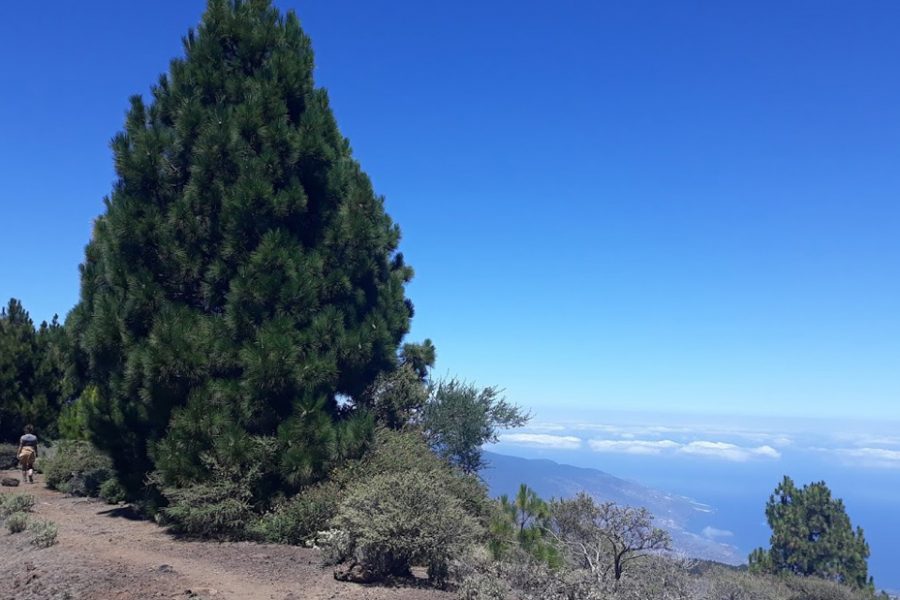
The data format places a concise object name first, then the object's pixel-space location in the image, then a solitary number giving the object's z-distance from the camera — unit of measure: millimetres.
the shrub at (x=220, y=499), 10539
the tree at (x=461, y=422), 18844
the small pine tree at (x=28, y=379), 24562
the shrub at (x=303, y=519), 10344
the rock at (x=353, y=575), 8156
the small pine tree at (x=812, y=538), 30844
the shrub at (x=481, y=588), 6738
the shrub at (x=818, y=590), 19531
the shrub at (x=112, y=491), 14797
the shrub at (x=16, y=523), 10836
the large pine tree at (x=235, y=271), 11180
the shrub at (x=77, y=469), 16672
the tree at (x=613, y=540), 7613
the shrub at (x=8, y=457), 22766
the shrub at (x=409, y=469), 11078
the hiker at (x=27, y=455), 19562
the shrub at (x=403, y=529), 8047
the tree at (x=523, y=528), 9852
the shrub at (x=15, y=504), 12367
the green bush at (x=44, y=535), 9562
